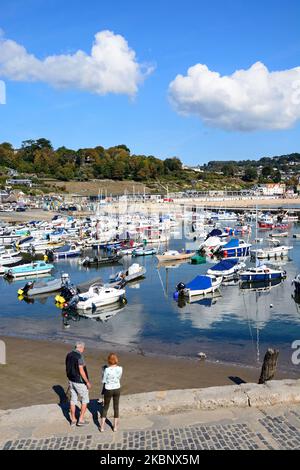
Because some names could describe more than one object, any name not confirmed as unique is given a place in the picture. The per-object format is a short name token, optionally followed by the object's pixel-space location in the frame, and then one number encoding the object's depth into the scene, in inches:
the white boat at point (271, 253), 1742.1
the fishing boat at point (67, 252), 1871.7
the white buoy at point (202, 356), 715.4
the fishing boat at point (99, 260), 1704.0
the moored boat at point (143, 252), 1886.1
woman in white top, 352.2
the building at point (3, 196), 4679.1
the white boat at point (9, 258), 1695.0
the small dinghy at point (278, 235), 2488.9
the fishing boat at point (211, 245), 1940.2
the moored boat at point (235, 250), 1831.9
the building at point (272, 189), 6942.9
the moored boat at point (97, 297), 1038.3
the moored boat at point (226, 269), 1336.1
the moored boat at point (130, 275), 1314.0
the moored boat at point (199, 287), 1145.4
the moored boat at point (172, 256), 1731.1
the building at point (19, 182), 5457.7
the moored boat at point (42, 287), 1205.7
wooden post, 474.0
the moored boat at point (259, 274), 1309.1
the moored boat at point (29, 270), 1477.6
